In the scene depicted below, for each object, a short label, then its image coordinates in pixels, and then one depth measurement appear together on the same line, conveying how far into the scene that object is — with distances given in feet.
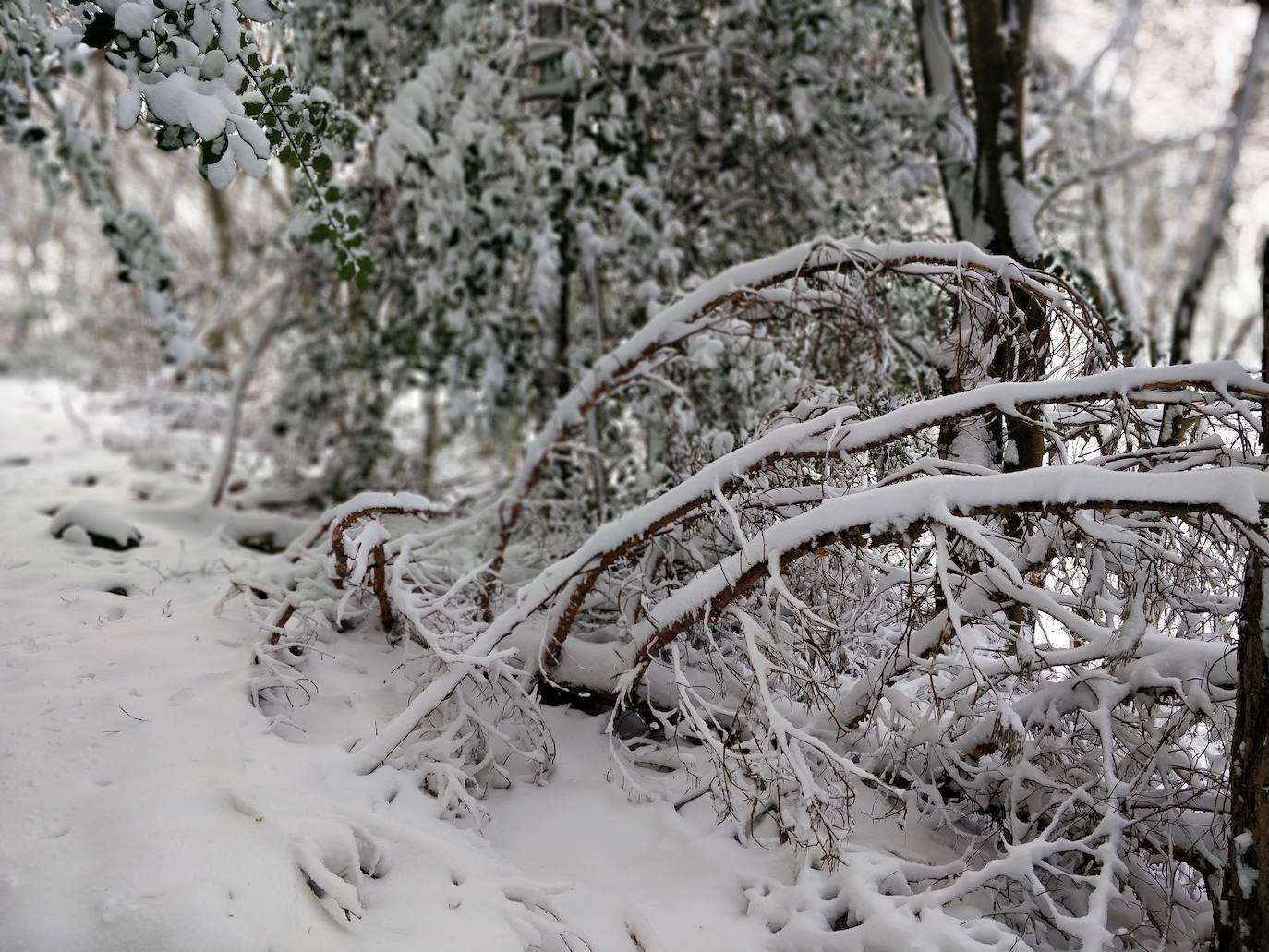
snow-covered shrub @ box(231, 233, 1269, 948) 7.45
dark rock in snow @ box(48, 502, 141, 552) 14.17
